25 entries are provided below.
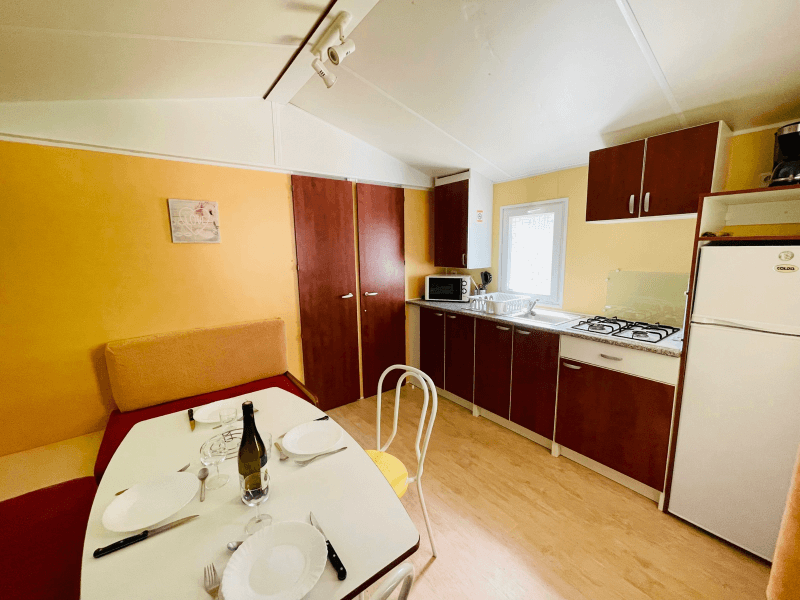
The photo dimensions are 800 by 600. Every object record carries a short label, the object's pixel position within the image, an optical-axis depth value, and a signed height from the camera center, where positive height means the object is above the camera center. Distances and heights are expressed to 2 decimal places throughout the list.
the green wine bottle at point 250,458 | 0.95 -0.64
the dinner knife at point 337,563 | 0.73 -0.73
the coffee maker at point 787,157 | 1.42 +0.43
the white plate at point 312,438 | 1.17 -0.71
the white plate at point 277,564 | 0.70 -0.73
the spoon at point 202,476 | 1.00 -0.73
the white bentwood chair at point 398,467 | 1.45 -1.03
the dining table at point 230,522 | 0.73 -0.75
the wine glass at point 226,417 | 1.32 -0.68
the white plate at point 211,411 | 1.39 -0.72
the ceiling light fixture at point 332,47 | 1.48 +1.02
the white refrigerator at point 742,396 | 1.39 -0.69
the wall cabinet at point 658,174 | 1.73 +0.46
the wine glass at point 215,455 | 1.04 -0.72
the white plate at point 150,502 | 0.88 -0.73
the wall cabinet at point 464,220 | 3.08 +0.33
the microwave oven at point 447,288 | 3.23 -0.37
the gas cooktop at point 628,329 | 1.90 -0.51
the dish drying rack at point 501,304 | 2.66 -0.46
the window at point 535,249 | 2.77 +0.02
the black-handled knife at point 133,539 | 0.79 -0.74
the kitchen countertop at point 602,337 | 1.71 -0.53
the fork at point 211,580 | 0.71 -0.75
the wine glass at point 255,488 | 0.95 -0.71
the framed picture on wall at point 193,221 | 2.19 +0.23
